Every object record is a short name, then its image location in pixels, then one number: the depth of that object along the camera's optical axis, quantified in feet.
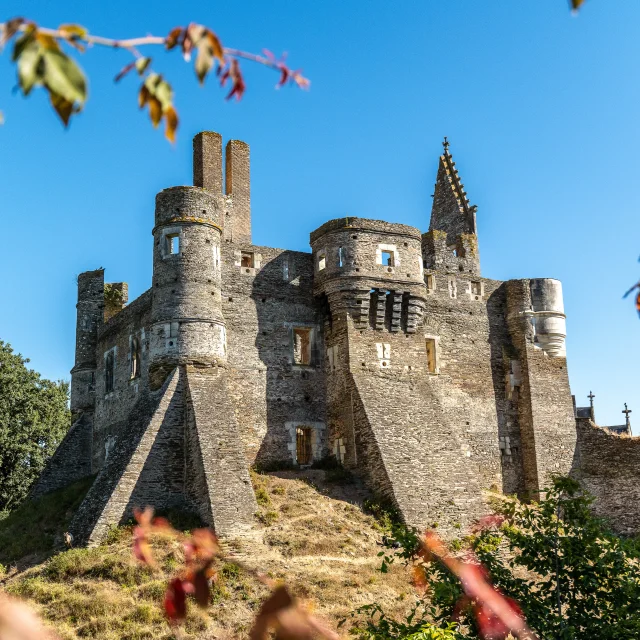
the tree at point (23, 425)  129.18
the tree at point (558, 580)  38.19
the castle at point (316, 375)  83.35
